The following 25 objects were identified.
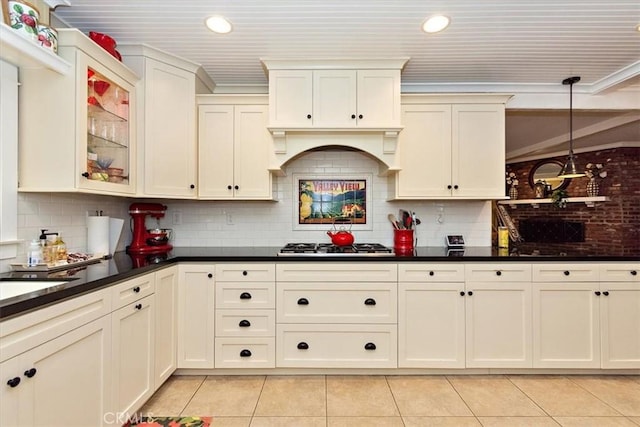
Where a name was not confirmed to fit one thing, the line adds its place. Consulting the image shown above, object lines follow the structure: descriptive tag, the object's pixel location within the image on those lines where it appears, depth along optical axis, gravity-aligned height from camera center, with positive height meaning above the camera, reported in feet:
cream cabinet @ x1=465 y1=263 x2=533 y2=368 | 7.87 -2.41
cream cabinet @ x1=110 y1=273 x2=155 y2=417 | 5.65 -2.39
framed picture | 10.19 +0.36
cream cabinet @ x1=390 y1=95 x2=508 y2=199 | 9.07 +2.07
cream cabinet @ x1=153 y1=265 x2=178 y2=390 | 6.98 -2.45
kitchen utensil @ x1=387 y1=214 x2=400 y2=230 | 9.59 -0.17
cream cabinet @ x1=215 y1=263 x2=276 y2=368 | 7.89 -2.67
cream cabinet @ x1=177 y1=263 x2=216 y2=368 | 7.86 -2.36
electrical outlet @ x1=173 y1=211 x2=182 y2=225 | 10.10 -0.11
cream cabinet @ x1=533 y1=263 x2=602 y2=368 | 7.85 -2.50
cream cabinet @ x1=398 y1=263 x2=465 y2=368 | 7.87 -2.39
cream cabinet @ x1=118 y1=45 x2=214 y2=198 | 7.87 +2.33
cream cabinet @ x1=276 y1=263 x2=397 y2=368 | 7.87 -2.39
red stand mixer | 8.77 -0.55
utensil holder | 9.20 -0.71
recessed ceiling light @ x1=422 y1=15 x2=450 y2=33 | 6.74 +4.01
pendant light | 9.58 +1.82
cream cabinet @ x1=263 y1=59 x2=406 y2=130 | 8.46 +3.07
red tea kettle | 9.14 -0.66
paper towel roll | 7.54 -0.48
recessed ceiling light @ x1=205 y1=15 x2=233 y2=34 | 6.78 +4.01
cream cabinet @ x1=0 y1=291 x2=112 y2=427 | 3.72 -1.99
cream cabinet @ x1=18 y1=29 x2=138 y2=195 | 5.98 +1.66
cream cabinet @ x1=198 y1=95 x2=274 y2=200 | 9.06 +1.81
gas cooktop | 8.18 -0.92
